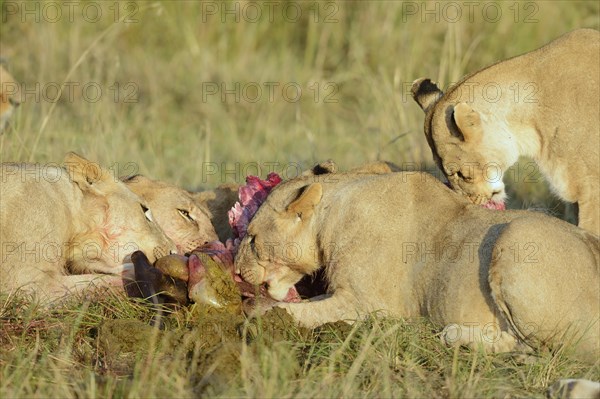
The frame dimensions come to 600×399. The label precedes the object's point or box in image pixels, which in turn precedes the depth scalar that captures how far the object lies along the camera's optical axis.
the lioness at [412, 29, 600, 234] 13.75
